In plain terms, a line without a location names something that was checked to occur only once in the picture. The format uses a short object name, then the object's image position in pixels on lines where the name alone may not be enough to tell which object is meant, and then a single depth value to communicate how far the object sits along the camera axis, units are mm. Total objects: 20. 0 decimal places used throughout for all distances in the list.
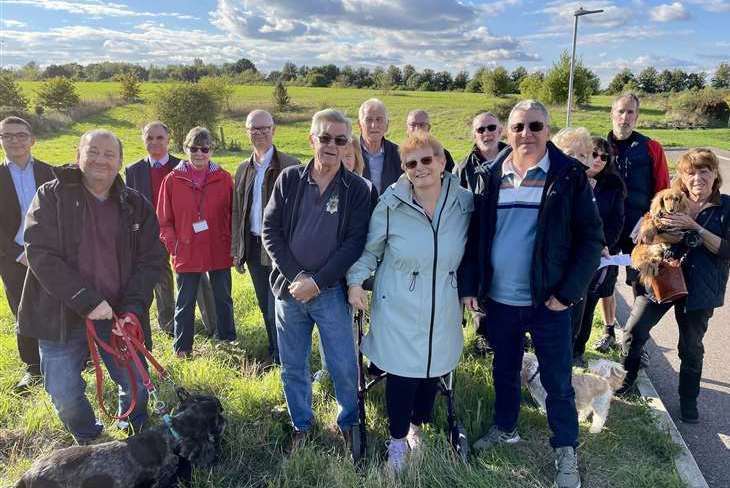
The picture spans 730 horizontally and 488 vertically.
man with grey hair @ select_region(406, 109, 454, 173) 4727
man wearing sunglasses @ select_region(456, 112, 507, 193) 4543
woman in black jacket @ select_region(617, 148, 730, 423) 3648
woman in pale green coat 2898
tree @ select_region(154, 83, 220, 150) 31006
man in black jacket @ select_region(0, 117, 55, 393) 4164
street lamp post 14782
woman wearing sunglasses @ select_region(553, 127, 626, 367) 3770
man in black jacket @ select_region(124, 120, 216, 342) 5211
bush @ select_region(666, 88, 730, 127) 39969
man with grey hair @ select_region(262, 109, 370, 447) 3070
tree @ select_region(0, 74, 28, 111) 39406
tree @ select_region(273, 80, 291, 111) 46125
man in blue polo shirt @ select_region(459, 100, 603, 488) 2838
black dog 2555
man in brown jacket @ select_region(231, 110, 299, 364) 4520
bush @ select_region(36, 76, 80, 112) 42562
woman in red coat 4699
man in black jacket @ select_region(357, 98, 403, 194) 4551
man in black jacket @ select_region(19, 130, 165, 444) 2920
